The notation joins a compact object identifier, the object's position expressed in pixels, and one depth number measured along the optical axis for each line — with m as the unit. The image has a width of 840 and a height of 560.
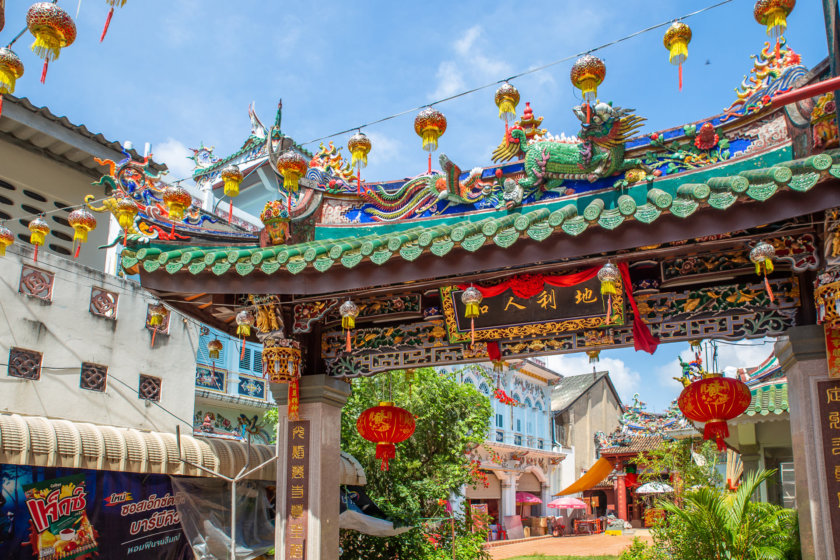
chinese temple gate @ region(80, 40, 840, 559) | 5.77
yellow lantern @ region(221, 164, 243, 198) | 7.68
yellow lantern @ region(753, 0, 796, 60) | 5.70
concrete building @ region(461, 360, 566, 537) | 29.83
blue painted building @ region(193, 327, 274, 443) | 15.91
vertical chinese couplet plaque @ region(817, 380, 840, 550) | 5.61
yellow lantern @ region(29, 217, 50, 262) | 7.74
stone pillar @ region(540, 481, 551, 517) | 35.88
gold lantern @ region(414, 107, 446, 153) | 7.30
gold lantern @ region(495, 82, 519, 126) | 7.08
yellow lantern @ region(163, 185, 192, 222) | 7.66
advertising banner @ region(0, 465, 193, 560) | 8.65
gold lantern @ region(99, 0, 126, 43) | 4.50
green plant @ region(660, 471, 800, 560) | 7.57
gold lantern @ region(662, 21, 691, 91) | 5.92
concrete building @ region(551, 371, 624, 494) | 39.00
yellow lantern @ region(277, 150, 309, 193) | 7.72
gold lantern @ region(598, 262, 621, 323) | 6.04
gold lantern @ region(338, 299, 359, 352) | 7.04
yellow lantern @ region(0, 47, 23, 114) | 4.87
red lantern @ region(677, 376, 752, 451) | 6.89
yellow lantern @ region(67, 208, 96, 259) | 7.52
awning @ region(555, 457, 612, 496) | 21.97
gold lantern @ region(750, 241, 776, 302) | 5.64
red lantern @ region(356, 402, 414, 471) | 8.29
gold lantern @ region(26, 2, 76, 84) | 4.71
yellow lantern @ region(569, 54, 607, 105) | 5.97
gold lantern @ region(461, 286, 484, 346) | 6.69
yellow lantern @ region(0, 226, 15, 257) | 7.46
